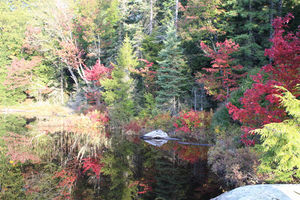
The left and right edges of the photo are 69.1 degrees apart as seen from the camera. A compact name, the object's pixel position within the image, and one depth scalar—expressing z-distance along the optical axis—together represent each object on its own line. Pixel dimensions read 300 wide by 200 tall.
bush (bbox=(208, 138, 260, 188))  6.53
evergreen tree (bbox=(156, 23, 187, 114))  15.90
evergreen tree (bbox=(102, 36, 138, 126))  17.02
